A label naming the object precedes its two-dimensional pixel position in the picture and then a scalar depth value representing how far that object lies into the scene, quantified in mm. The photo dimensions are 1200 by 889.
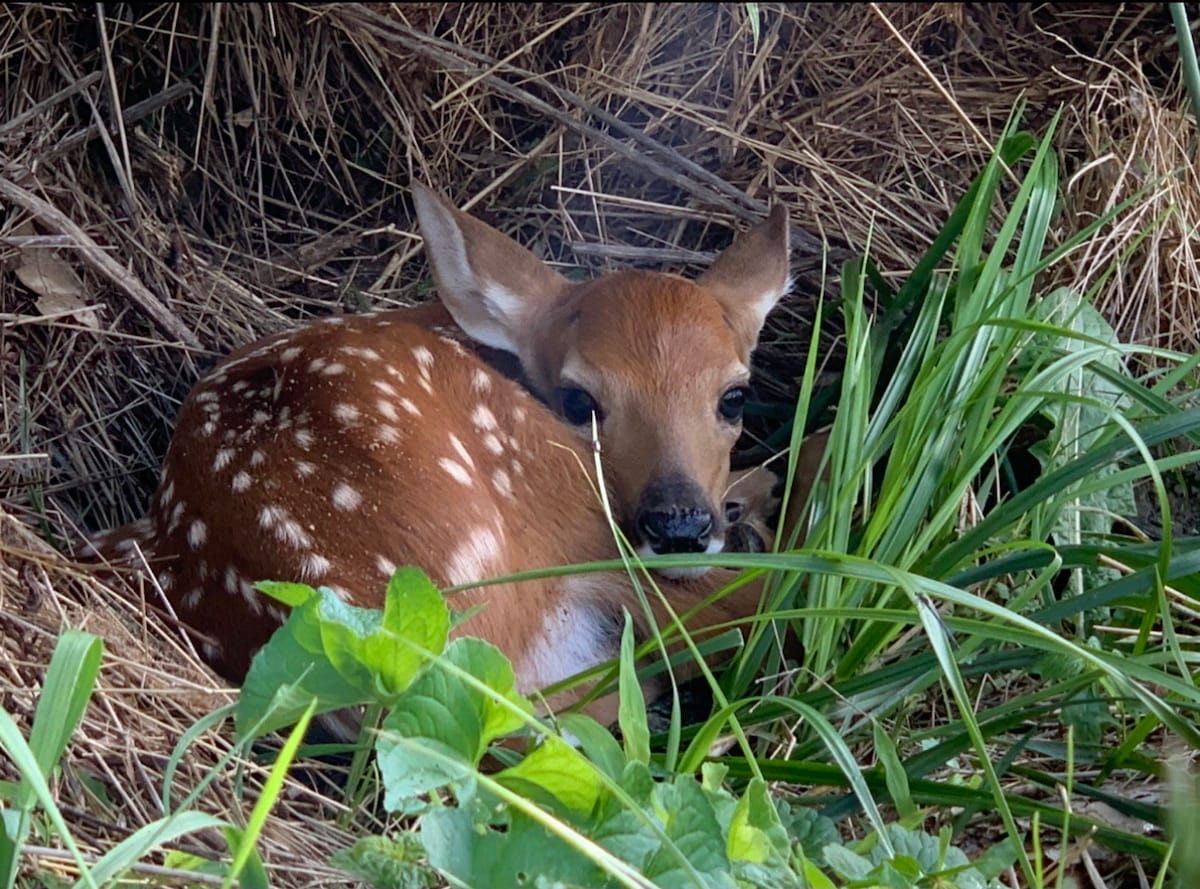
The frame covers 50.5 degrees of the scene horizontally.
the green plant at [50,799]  1186
